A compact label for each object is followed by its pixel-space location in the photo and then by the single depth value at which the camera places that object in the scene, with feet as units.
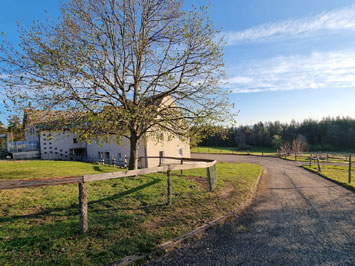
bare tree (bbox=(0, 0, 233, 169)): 25.13
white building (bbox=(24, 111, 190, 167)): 68.45
